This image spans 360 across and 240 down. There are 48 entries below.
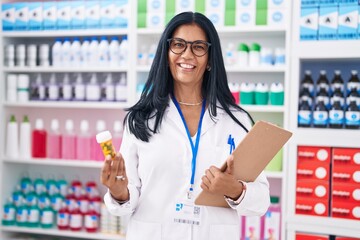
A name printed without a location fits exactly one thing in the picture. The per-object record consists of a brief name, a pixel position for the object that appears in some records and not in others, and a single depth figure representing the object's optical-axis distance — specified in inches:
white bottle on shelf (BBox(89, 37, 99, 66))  139.6
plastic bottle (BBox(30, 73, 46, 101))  146.4
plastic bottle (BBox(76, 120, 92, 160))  142.6
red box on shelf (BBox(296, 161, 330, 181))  119.0
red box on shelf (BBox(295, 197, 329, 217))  119.1
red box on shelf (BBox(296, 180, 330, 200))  118.7
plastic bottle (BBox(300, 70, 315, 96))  123.3
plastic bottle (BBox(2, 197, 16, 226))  147.9
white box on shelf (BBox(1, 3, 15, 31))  147.8
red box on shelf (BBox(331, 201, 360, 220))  116.5
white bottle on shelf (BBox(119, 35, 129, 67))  137.3
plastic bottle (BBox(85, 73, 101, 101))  140.3
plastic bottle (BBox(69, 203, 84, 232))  142.9
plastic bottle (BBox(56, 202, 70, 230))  144.2
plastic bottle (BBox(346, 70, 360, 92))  119.0
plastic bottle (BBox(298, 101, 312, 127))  121.0
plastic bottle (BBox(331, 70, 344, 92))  120.4
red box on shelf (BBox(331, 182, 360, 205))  116.2
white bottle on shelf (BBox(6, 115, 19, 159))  147.0
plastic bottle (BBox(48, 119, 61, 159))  145.3
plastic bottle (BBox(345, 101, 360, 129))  117.1
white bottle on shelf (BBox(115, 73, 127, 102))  137.9
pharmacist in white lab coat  65.5
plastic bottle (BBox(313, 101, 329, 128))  119.7
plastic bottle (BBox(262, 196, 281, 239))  125.6
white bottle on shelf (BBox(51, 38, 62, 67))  143.8
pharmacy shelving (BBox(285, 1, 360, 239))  117.0
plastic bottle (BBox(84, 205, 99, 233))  141.5
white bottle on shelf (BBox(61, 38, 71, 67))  142.7
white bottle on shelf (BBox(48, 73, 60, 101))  144.7
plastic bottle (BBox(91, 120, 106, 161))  140.8
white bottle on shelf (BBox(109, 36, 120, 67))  138.6
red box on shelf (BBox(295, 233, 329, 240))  118.8
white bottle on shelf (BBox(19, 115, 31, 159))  146.9
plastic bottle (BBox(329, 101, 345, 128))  118.5
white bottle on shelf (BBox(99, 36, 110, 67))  139.3
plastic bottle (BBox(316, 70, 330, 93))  121.6
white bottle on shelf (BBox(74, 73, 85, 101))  141.6
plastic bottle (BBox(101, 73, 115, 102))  139.1
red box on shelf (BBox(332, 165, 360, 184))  116.3
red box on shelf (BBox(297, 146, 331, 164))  118.9
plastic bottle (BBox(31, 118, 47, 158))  147.5
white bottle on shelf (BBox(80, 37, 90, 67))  140.8
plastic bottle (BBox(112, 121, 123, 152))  138.5
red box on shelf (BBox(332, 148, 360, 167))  116.6
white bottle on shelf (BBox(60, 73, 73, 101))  143.4
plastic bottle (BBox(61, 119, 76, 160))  144.1
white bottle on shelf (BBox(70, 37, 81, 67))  141.8
